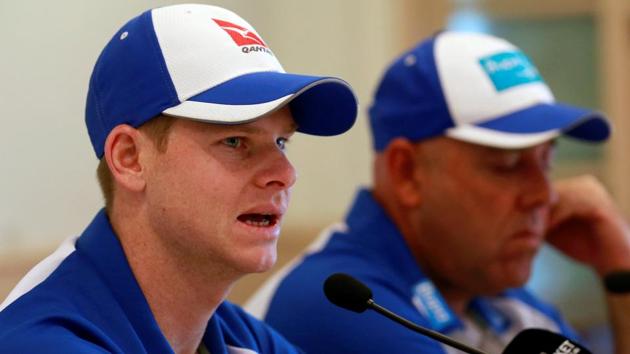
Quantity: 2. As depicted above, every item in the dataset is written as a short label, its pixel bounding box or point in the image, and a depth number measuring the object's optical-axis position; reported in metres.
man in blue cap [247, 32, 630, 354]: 6.51
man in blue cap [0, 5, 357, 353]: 6.01
